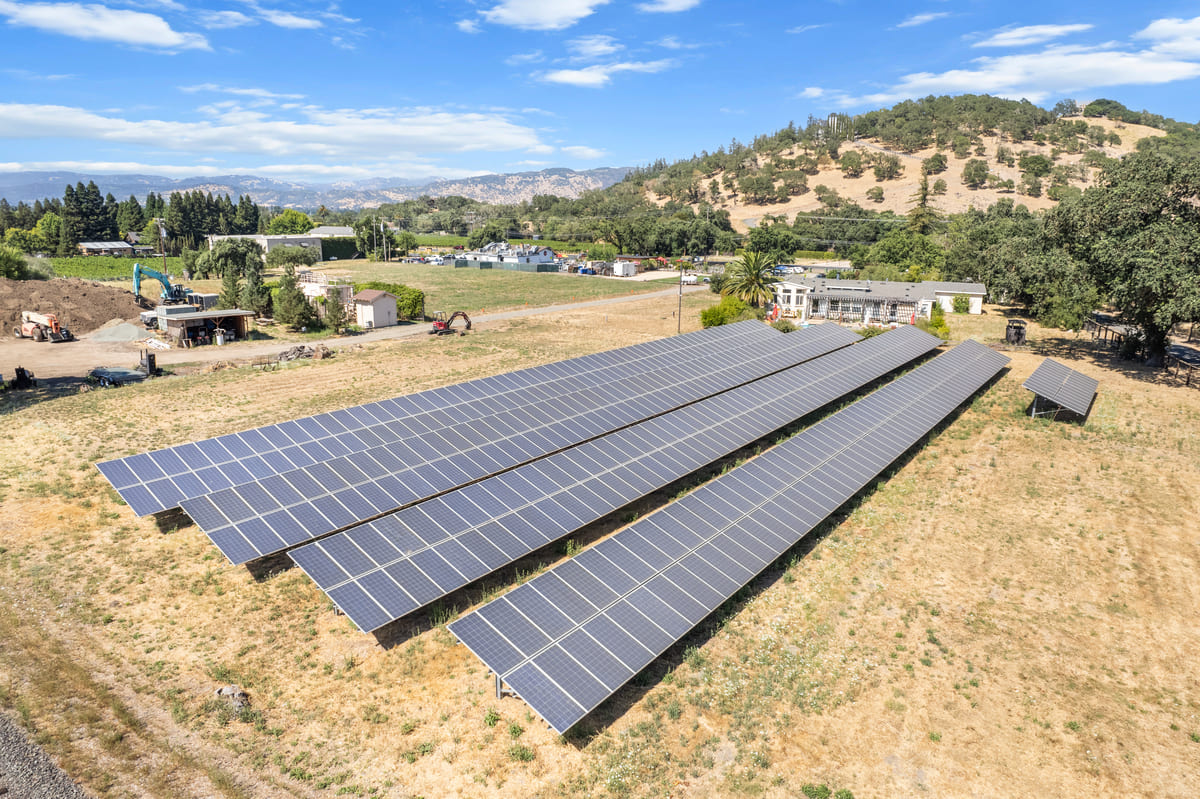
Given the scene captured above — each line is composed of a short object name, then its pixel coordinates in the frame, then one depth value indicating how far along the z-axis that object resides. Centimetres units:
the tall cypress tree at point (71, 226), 13362
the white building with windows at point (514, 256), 13900
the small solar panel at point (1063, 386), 3875
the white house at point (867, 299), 7288
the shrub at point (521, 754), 1516
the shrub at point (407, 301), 7194
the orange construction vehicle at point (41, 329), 5806
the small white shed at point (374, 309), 6788
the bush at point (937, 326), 6269
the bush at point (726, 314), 6419
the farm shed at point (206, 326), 5741
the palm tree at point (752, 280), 6975
